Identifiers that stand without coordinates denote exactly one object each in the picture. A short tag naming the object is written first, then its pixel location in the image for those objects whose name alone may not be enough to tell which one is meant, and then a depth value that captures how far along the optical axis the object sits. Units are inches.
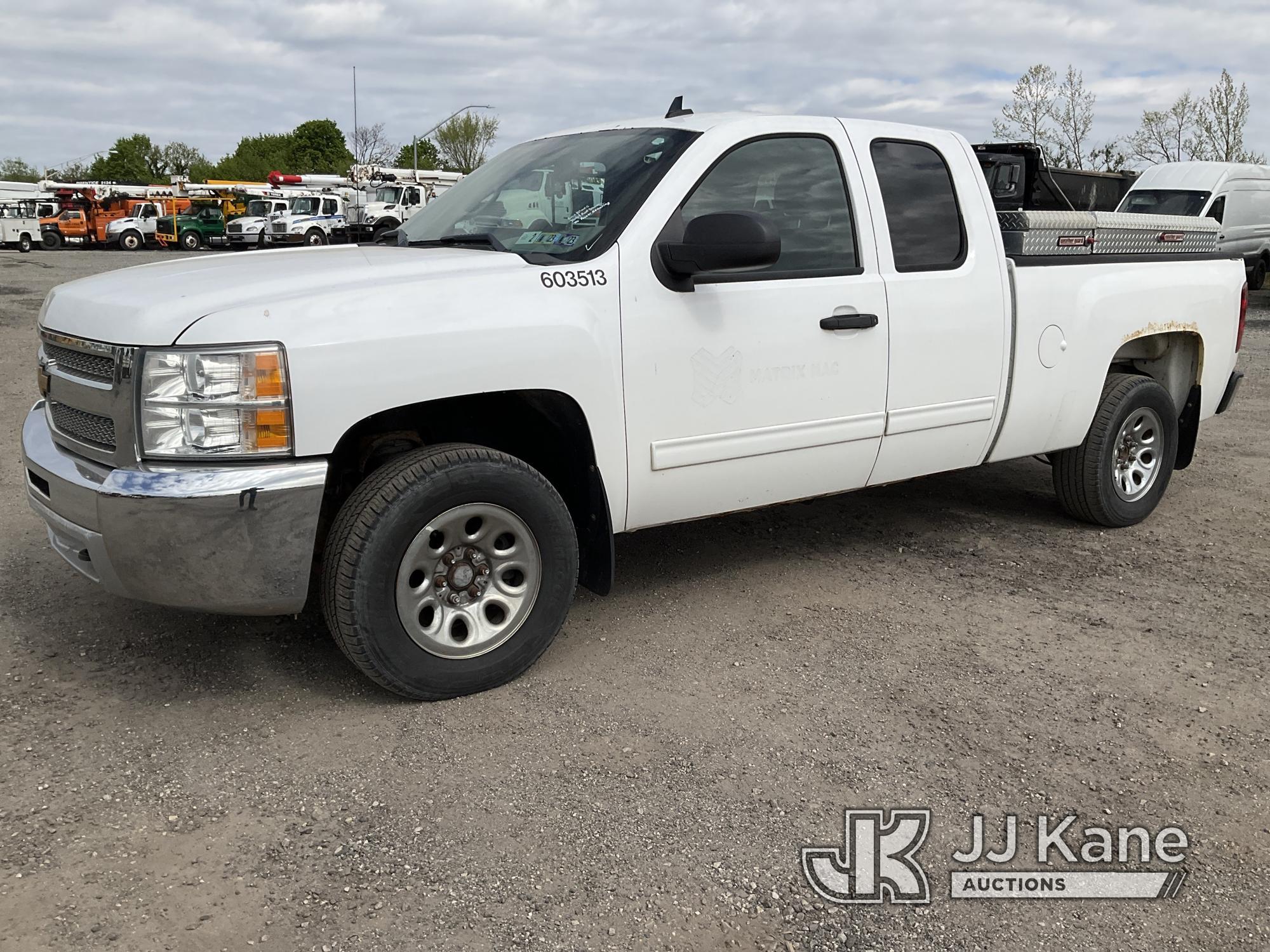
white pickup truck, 125.0
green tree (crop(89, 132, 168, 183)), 3934.5
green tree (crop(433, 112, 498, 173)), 2824.8
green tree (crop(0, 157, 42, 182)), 4313.2
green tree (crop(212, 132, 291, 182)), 3700.8
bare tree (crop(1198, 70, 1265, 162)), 1425.9
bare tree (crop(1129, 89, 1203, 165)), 1470.2
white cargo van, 780.6
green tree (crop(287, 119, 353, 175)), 3555.6
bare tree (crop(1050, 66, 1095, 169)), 1540.4
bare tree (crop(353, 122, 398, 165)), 2726.4
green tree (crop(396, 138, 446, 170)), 3127.5
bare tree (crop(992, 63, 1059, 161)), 1537.9
